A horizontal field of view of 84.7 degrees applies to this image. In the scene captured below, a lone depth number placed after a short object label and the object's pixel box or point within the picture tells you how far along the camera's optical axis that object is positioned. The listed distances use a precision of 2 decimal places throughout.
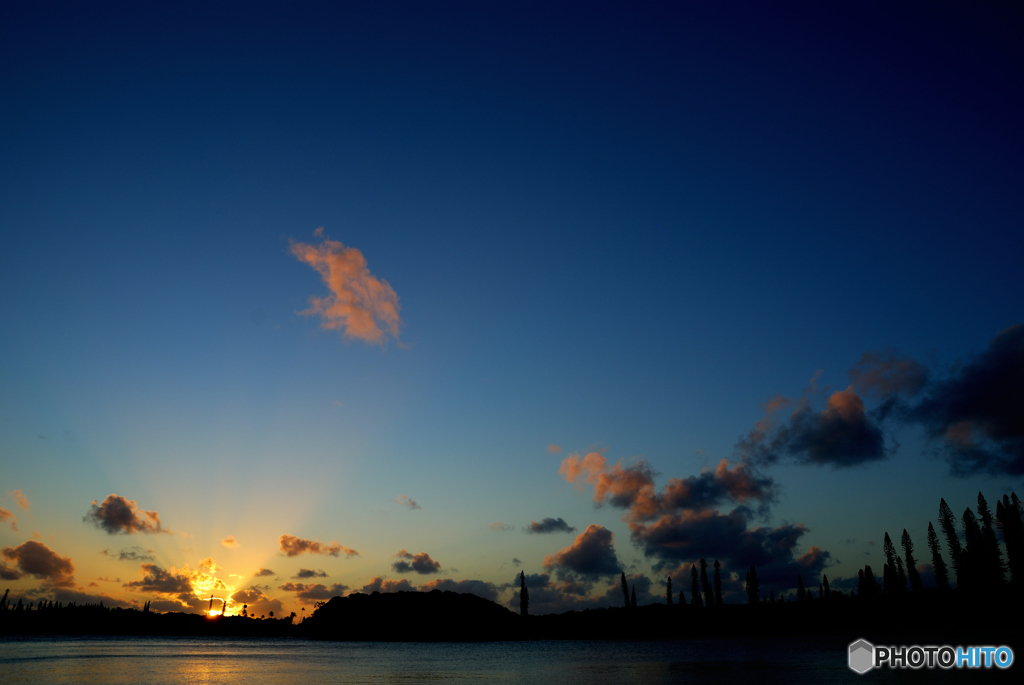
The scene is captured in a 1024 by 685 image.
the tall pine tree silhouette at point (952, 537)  159.39
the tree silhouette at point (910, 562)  187.12
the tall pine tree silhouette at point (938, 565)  172.88
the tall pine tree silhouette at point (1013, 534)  142.12
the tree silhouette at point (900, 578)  189.36
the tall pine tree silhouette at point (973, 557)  148.50
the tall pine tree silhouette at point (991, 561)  146.12
